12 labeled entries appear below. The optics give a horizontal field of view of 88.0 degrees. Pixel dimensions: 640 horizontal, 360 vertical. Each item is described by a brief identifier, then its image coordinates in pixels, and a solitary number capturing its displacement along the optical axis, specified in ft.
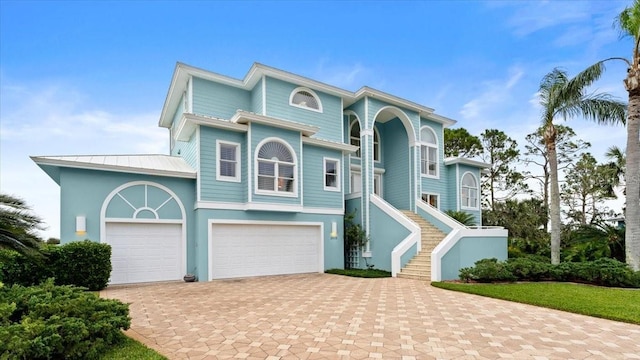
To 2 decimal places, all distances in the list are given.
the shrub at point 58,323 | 12.58
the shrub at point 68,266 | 27.53
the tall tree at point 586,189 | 74.11
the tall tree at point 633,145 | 37.29
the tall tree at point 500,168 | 85.97
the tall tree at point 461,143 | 85.30
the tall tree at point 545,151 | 82.69
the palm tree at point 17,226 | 17.70
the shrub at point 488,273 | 34.81
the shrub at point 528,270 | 36.45
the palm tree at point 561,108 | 42.63
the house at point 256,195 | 35.73
